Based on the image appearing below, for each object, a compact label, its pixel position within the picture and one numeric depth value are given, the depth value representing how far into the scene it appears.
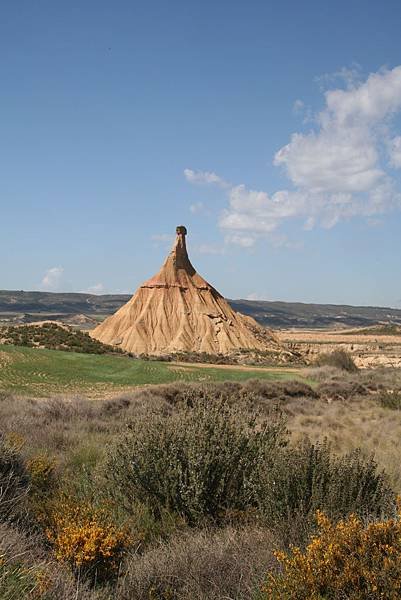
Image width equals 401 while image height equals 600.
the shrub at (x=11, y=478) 5.73
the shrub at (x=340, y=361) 46.22
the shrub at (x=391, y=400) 22.95
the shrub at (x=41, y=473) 7.26
